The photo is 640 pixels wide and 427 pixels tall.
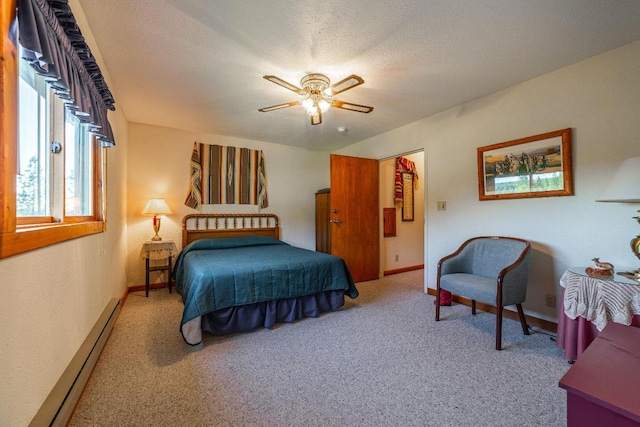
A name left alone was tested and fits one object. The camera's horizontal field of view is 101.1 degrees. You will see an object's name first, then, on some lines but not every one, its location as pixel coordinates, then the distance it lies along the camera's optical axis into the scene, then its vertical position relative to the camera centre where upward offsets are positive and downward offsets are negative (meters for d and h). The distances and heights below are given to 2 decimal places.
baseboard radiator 1.18 -0.88
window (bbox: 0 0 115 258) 0.92 +0.49
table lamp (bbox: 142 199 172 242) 3.56 +0.11
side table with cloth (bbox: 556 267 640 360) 1.67 -0.63
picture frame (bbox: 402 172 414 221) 5.11 +0.36
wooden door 4.03 +0.00
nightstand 3.43 -0.47
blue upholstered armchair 2.21 -0.58
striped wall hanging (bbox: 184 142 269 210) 4.16 +0.66
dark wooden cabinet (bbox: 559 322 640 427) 0.81 -0.59
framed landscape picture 2.40 +0.47
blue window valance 0.98 +0.75
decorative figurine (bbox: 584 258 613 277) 1.90 -0.41
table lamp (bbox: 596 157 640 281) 1.73 +0.17
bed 2.23 -0.68
